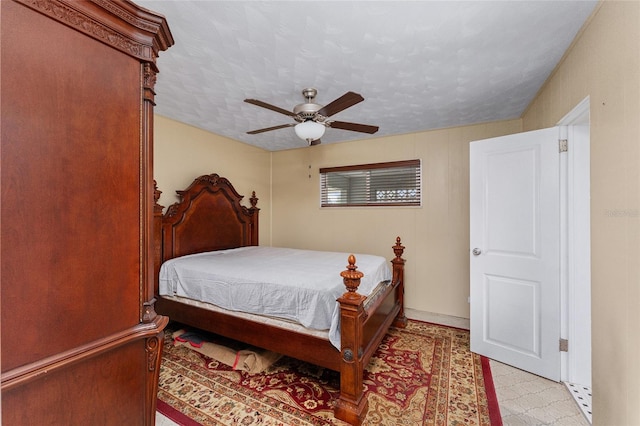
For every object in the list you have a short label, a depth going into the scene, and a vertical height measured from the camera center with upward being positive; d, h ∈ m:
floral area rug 1.76 -1.35
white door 2.15 -0.33
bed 1.77 -0.80
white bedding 1.95 -0.60
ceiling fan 1.89 +0.77
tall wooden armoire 0.74 +0.00
